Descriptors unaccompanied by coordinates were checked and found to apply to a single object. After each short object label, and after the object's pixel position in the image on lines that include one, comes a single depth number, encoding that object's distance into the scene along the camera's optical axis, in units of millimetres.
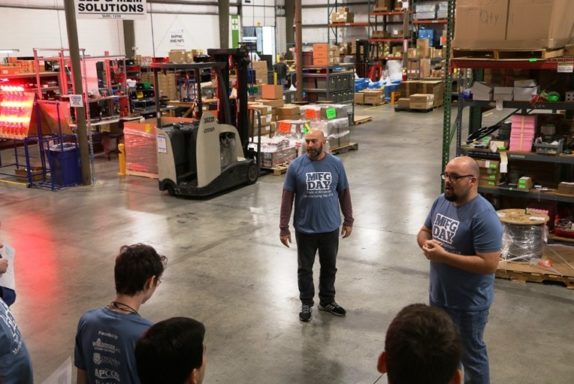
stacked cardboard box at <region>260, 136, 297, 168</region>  12594
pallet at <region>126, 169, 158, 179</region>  12430
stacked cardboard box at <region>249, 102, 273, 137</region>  13867
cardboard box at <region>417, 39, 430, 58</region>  24781
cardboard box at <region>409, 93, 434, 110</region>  22156
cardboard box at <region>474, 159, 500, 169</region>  7055
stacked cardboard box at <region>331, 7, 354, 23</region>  28844
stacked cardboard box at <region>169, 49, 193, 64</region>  18938
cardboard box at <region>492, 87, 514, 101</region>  6824
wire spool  6551
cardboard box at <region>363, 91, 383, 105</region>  24844
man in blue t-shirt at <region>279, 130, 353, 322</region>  5492
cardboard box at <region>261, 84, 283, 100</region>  15305
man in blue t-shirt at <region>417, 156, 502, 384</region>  3674
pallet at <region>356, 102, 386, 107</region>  24953
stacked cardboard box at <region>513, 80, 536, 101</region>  6738
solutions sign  11141
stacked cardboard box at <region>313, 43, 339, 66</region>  17438
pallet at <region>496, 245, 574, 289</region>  6375
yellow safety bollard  12805
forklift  10336
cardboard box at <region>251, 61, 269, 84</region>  20797
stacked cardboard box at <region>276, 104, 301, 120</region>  14846
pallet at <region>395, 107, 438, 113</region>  22484
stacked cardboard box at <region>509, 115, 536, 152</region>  6914
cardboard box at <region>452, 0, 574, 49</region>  6145
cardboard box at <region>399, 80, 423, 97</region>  23406
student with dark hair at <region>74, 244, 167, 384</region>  2609
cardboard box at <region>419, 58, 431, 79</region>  23984
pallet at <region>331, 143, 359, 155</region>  14370
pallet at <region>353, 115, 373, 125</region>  19562
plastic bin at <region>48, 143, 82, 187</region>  11609
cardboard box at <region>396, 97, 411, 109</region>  22594
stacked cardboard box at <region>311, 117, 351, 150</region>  13821
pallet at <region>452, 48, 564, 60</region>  6328
